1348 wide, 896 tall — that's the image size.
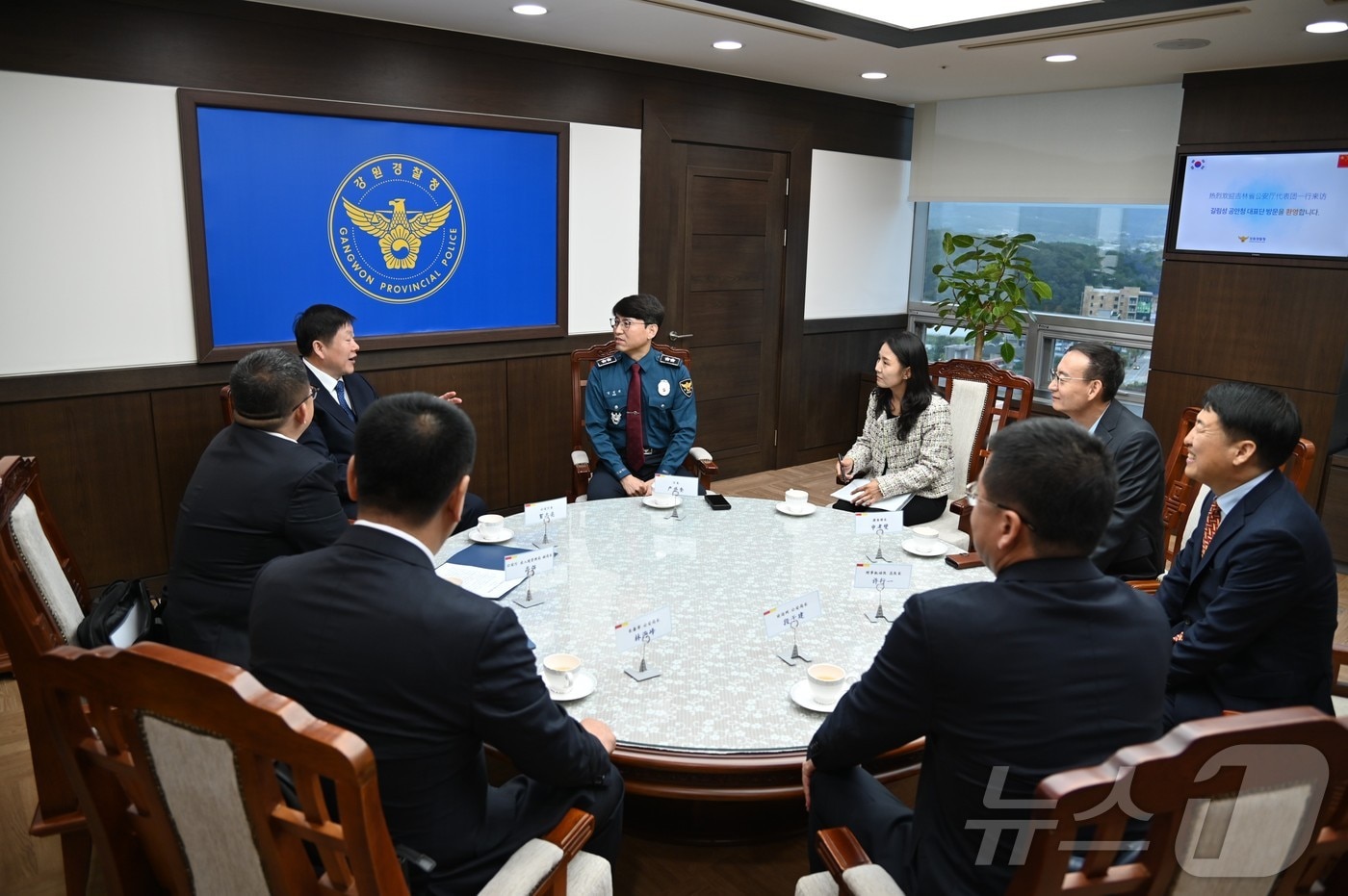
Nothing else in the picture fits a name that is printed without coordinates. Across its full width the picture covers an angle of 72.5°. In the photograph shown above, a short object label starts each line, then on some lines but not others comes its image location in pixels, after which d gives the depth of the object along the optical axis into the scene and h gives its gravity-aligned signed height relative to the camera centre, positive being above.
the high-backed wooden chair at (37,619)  1.58 -0.69
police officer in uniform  3.86 -0.62
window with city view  5.69 -0.02
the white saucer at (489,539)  2.73 -0.83
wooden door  5.47 -0.20
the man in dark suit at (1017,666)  1.30 -0.56
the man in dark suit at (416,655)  1.33 -0.58
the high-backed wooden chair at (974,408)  3.69 -0.57
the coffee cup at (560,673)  1.86 -0.83
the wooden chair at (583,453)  3.77 -0.81
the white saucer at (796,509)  3.05 -0.81
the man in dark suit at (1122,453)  2.82 -0.55
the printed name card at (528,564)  2.36 -0.79
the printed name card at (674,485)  3.20 -0.79
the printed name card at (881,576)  2.29 -0.76
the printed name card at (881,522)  2.72 -0.75
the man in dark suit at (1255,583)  1.95 -0.65
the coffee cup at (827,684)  1.85 -0.83
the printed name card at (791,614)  2.03 -0.77
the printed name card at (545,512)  2.77 -0.76
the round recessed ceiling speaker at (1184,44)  4.11 +1.01
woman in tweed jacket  3.62 -0.68
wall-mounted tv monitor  4.52 +0.35
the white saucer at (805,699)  1.84 -0.87
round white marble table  1.75 -0.86
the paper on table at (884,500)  3.52 -0.90
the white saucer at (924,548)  2.69 -0.81
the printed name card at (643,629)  1.96 -0.78
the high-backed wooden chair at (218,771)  1.07 -0.66
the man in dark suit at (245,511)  2.22 -0.63
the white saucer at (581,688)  1.85 -0.86
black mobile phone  3.14 -0.82
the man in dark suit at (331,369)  3.48 -0.45
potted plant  5.73 -0.13
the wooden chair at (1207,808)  1.02 -0.62
